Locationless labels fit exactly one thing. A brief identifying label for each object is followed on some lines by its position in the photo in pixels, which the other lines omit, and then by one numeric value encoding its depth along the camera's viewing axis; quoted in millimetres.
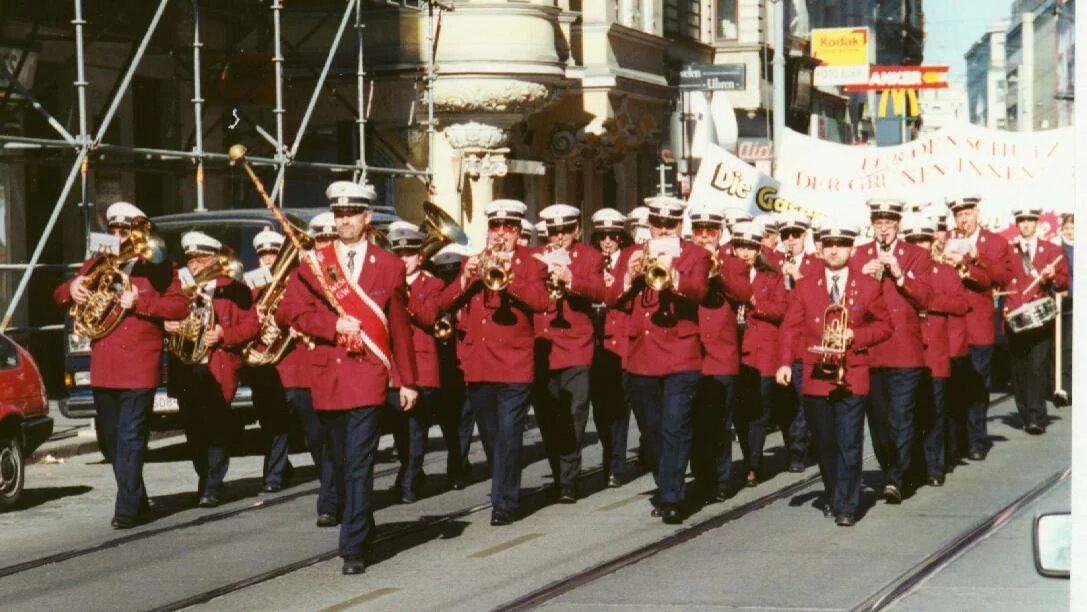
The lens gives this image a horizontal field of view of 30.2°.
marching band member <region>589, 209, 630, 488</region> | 14977
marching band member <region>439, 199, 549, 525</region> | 12602
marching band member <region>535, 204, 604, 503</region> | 14008
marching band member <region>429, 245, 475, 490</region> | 14898
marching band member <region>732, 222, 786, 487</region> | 14953
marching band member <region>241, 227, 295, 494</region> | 14734
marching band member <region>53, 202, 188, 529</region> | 12609
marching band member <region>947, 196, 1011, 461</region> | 16422
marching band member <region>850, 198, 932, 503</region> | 13578
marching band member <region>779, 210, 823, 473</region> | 15484
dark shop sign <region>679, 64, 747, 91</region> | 32875
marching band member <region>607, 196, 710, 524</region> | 12328
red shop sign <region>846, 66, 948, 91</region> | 39625
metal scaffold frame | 18922
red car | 13586
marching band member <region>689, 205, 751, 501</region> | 13586
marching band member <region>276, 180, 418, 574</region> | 10680
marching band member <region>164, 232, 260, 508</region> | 13797
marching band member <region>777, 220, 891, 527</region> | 12352
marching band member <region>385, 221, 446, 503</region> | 13938
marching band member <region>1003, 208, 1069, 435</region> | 18547
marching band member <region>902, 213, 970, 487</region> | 14578
